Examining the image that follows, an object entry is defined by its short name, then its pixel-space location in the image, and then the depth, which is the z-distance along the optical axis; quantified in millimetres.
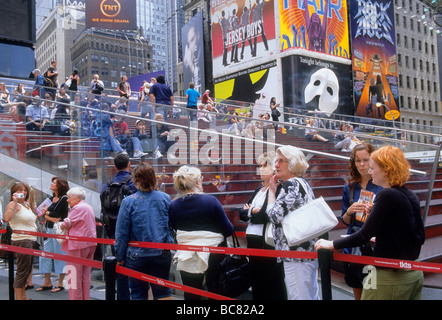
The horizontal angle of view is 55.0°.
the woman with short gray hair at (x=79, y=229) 5747
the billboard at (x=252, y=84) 39281
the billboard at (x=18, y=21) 29156
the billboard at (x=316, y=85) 37875
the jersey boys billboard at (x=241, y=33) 39031
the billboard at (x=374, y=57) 44062
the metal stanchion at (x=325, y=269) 3033
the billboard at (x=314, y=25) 37594
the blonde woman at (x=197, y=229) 4316
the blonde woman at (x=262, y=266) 4457
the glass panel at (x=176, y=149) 6785
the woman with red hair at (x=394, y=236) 2826
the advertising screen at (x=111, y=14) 39156
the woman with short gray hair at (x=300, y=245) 3631
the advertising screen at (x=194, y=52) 50906
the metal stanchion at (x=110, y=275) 4277
